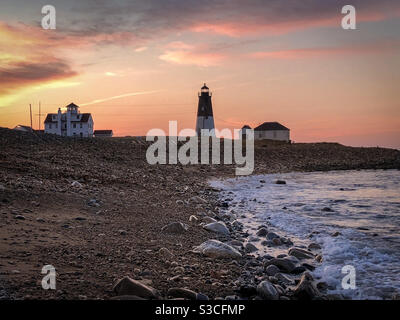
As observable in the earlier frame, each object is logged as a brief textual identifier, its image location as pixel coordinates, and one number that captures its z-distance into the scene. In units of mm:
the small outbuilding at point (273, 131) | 83438
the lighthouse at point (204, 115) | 71438
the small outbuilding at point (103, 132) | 87488
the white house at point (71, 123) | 73438
